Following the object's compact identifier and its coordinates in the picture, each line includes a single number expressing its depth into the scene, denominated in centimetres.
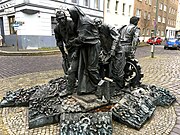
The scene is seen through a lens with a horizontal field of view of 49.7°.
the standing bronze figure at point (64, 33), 416
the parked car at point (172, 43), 2216
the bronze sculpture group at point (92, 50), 409
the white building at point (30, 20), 1662
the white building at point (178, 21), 5641
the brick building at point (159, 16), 3434
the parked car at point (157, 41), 2993
